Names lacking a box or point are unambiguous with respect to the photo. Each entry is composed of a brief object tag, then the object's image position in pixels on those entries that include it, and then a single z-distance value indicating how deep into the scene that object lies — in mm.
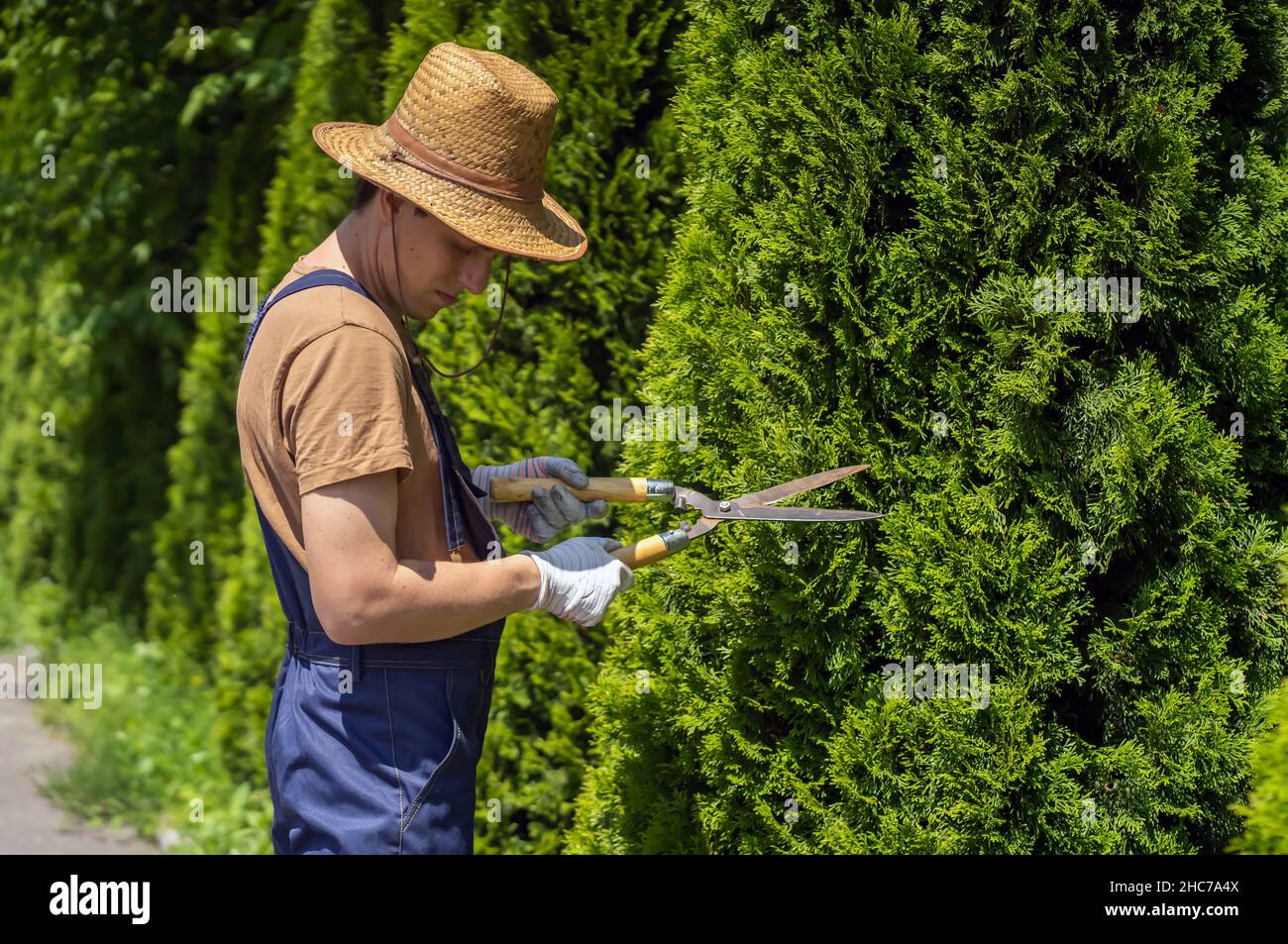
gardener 2445
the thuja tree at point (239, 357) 5180
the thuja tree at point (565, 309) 4488
